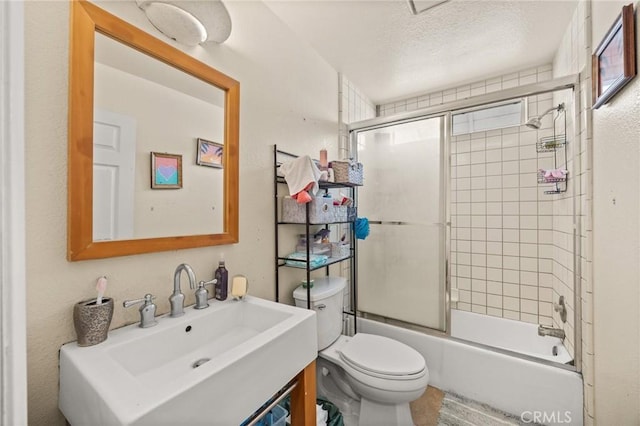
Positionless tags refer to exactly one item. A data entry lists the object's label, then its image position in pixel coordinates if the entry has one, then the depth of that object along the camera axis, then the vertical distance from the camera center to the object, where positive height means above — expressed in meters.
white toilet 1.30 -0.81
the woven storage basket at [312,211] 1.42 +0.01
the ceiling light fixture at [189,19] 0.91 +0.71
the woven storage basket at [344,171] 1.63 +0.26
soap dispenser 1.13 -0.31
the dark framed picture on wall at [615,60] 0.88 +0.58
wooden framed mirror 0.77 +0.22
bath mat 1.50 -1.20
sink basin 0.54 -0.41
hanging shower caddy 1.62 +0.42
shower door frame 1.43 +0.53
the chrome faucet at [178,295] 0.95 -0.30
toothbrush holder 0.73 -0.31
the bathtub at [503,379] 1.43 -1.01
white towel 1.34 +0.19
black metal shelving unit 1.42 -0.02
